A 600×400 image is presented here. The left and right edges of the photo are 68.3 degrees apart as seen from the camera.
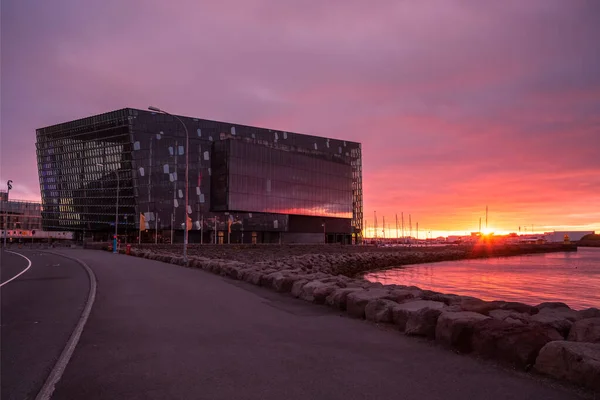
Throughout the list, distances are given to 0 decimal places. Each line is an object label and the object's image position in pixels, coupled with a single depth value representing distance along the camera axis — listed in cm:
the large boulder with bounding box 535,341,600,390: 504
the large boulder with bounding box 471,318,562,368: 593
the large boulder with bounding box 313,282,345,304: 1169
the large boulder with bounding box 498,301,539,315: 970
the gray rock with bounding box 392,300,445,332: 836
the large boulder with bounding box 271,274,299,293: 1420
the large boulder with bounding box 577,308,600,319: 960
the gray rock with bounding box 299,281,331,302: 1216
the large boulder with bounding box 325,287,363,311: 1068
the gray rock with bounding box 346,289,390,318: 980
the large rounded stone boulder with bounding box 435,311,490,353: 689
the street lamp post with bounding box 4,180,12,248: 6281
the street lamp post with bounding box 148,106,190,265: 2600
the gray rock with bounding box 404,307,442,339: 771
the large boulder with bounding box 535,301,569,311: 1093
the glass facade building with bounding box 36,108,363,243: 10231
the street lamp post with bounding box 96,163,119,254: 4973
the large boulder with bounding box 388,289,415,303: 1013
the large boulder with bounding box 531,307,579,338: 766
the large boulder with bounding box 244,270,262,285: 1643
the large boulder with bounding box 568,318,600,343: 666
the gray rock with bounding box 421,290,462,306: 1067
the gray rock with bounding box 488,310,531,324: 782
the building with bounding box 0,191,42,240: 16138
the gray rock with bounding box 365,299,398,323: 899
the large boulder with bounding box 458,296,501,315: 916
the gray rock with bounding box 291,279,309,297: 1297
